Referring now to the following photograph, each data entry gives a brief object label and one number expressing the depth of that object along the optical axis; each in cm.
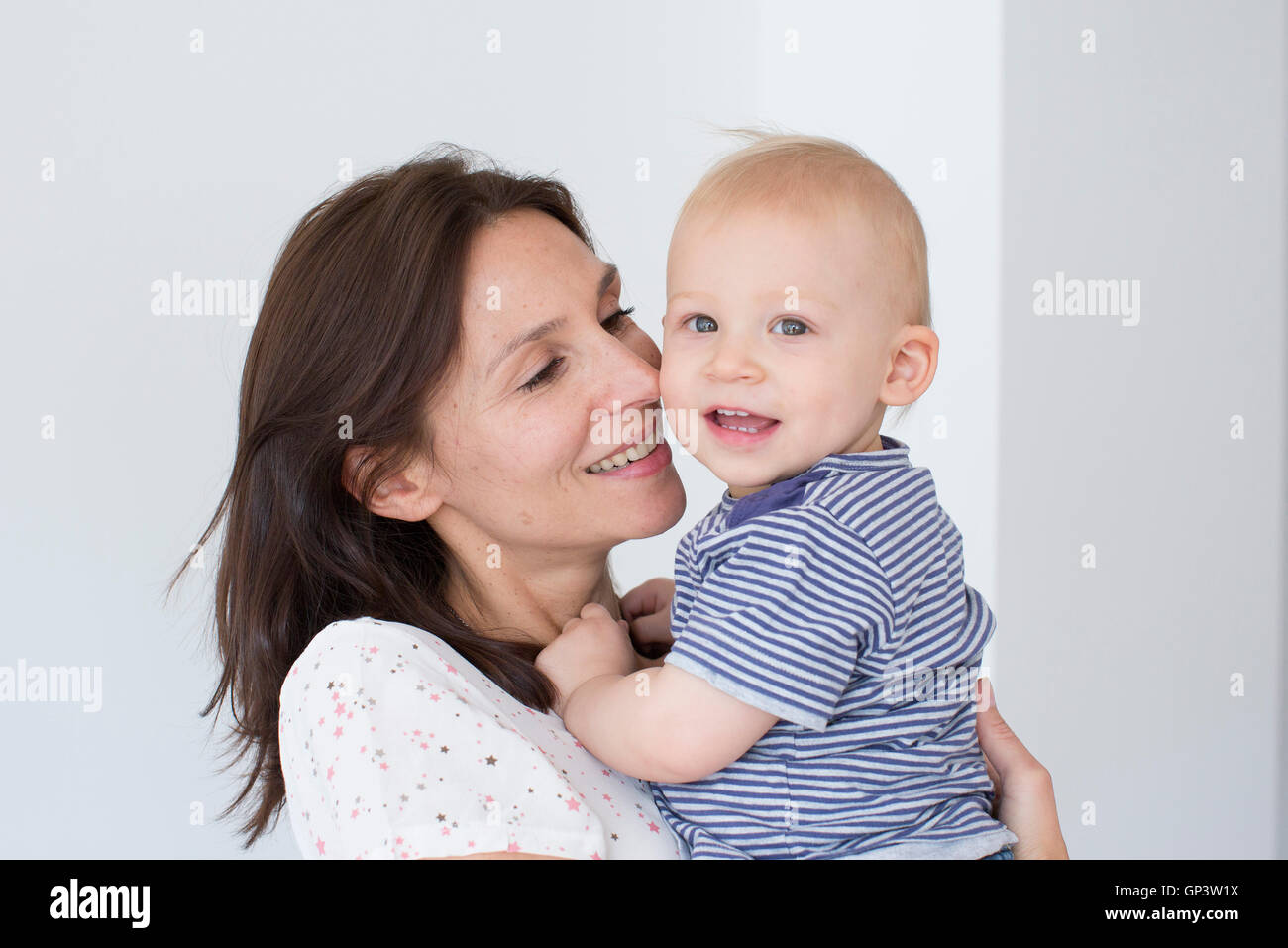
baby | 133
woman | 151
